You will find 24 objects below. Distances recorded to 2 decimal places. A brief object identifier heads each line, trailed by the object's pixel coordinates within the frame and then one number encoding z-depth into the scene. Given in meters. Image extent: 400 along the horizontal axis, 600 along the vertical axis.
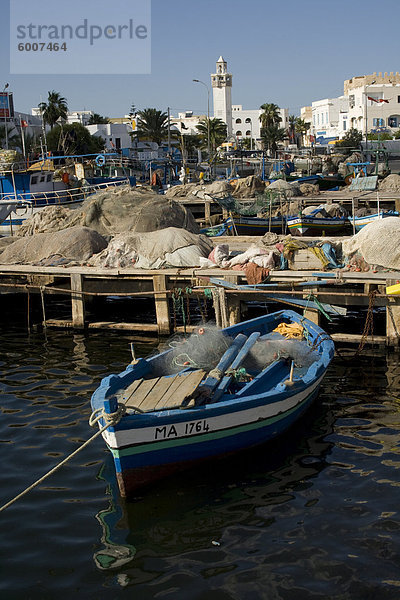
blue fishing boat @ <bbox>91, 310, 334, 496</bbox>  8.20
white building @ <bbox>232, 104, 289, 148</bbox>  133.75
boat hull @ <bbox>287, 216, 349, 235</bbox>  27.47
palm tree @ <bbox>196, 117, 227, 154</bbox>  93.62
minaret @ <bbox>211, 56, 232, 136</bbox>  129.00
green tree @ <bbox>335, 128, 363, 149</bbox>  83.93
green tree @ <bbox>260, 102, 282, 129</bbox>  99.44
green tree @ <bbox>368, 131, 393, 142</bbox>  92.75
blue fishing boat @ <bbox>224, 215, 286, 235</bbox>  27.52
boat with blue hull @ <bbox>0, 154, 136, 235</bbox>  31.09
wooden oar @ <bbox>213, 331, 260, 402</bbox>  9.39
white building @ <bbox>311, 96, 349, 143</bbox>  108.44
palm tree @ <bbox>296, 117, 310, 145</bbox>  124.07
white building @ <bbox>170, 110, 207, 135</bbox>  126.65
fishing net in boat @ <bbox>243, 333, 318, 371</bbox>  10.94
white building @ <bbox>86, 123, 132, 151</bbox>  81.94
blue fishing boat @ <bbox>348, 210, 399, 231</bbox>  26.12
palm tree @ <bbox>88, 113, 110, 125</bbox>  91.88
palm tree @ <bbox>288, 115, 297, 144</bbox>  99.20
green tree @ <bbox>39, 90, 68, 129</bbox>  73.56
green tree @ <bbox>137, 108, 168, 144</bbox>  87.48
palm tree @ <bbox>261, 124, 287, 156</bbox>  88.94
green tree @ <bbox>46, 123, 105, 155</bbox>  65.01
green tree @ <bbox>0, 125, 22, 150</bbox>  64.84
